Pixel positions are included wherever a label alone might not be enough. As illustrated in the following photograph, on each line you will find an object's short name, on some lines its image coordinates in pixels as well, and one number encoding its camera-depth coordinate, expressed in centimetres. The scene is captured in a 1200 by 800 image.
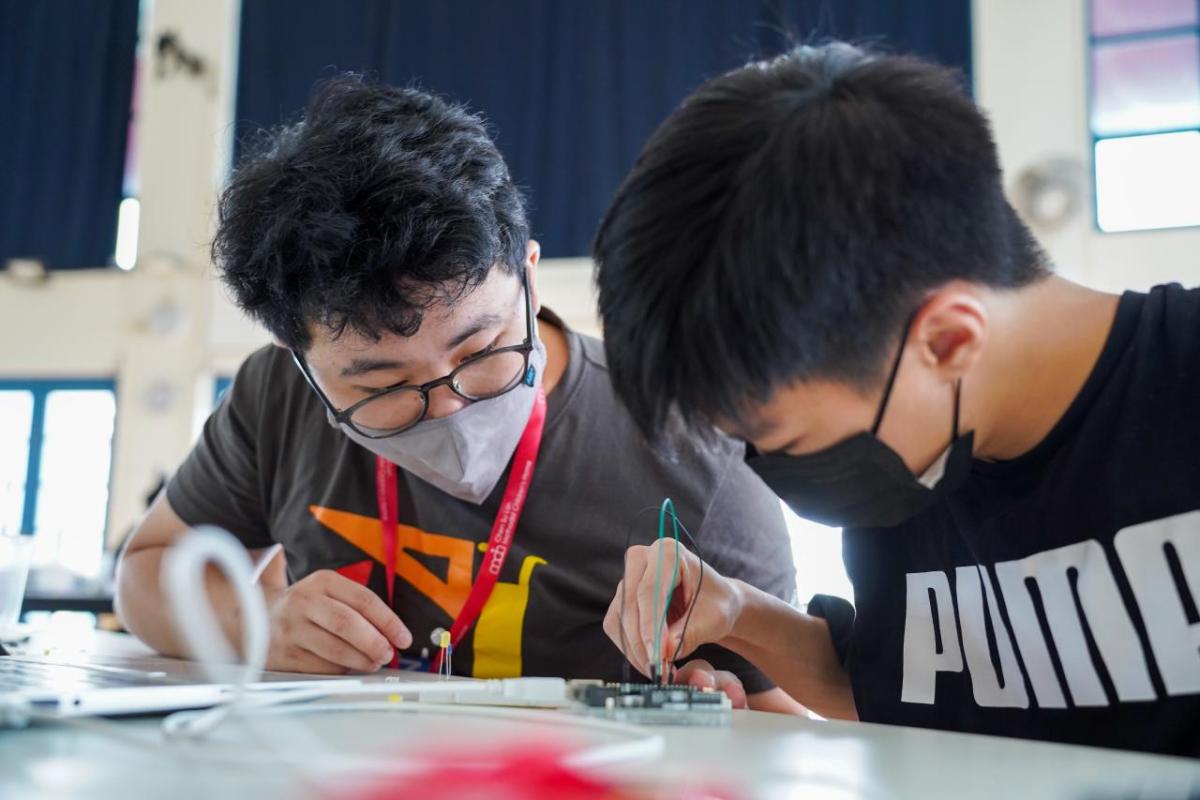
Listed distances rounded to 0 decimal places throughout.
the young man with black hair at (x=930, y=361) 73
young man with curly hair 113
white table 51
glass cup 145
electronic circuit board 77
